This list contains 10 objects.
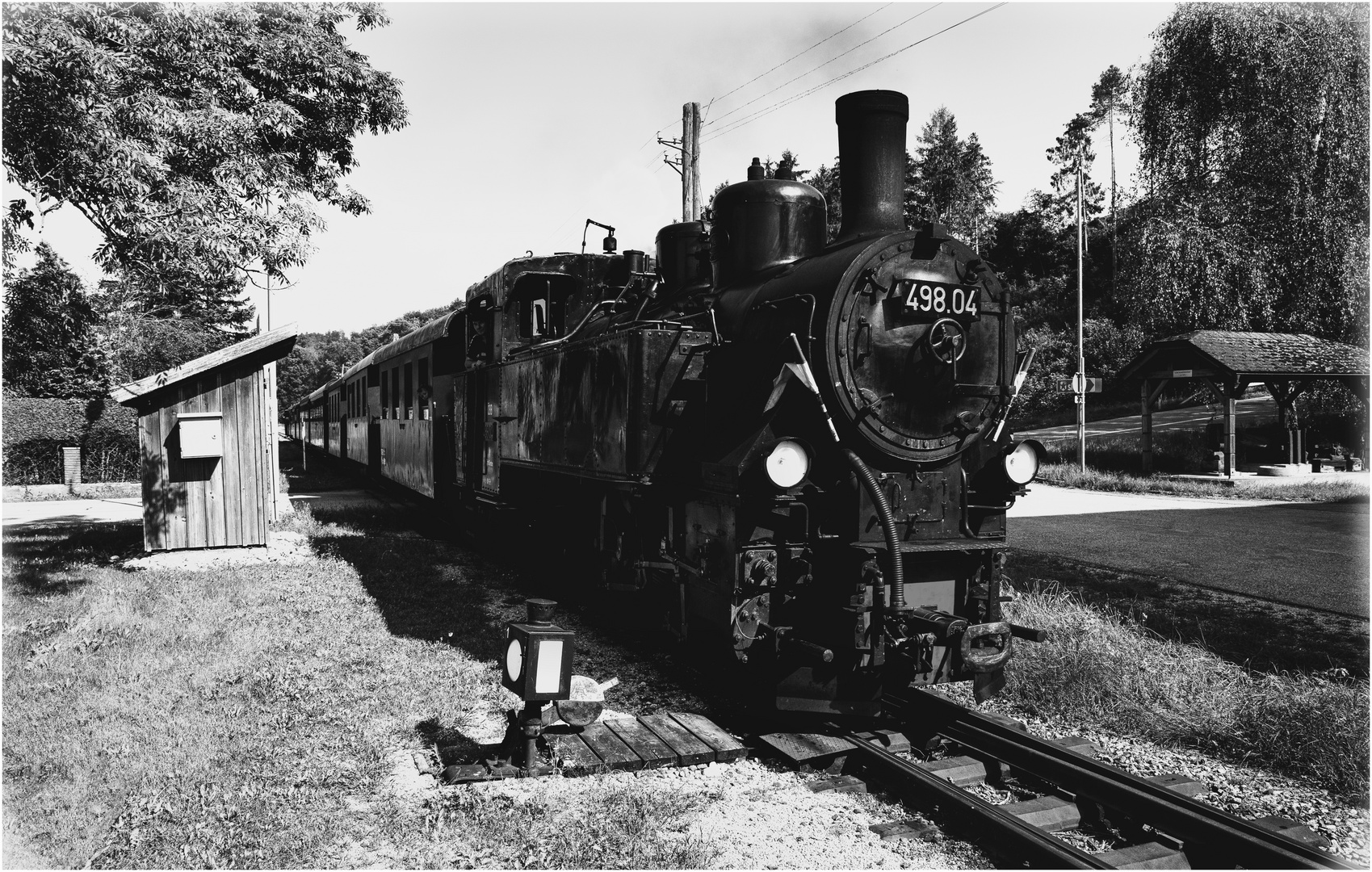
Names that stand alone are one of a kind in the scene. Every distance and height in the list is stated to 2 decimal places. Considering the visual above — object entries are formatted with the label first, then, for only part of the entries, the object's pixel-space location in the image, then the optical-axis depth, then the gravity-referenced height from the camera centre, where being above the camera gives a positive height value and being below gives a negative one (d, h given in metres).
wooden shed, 10.02 -0.06
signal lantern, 4.45 -1.15
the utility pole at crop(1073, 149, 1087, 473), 22.38 +0.21
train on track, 4.75 -0.07
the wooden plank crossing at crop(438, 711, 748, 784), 4.46 -1.64
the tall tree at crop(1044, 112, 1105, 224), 47.41 +15.51
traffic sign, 19.52 +0.93
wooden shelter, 21.02 +1.44
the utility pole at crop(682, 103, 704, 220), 14.86 +4.53
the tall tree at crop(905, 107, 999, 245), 50.56 +14.66
